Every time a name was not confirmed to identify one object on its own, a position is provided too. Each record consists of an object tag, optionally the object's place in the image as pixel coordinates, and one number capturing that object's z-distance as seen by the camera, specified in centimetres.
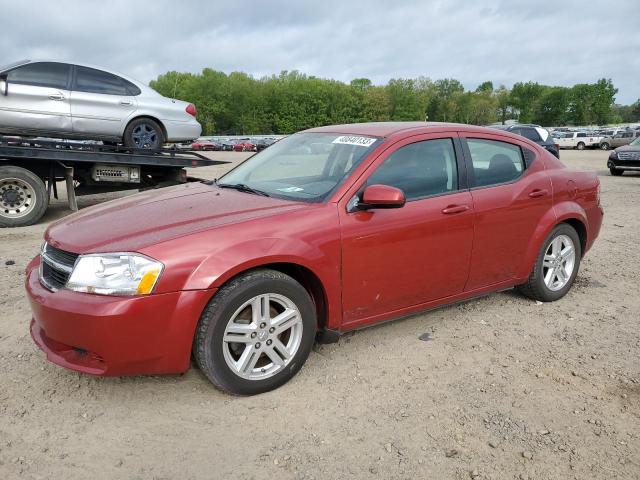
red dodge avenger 276
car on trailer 820
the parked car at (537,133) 1655
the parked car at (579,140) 4288
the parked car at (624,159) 1656
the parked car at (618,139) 4012
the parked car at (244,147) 5391
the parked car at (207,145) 5349
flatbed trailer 761
